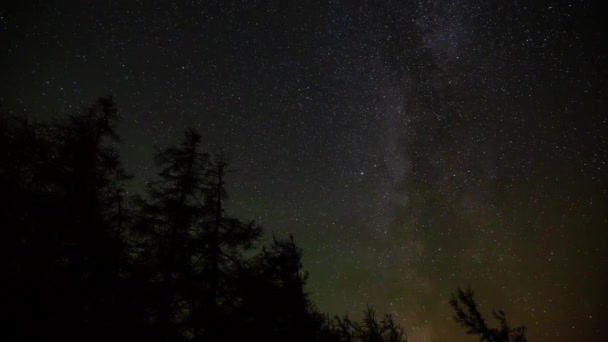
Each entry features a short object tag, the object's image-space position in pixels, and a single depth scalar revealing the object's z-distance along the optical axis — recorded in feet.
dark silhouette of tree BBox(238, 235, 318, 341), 35.60
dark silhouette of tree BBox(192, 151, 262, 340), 32.50
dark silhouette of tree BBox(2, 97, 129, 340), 22.16
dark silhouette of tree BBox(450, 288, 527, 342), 66.18
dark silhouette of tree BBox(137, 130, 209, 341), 31.37
